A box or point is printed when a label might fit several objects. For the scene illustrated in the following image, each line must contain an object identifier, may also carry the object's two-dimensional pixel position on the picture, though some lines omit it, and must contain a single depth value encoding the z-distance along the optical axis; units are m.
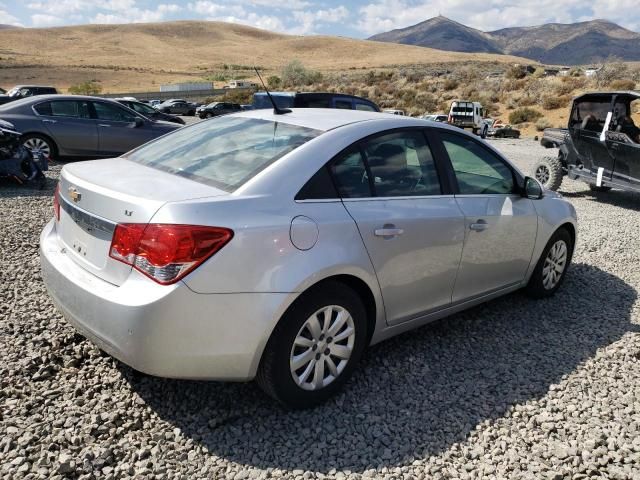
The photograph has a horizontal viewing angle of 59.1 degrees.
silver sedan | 2.58
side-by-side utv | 9.16
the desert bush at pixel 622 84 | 33.52
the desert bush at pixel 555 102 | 33.22
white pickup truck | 27.03
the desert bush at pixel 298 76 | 63.84
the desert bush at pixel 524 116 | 32.25
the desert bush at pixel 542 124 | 29.47
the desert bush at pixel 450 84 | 45.97
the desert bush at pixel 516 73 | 45.31
